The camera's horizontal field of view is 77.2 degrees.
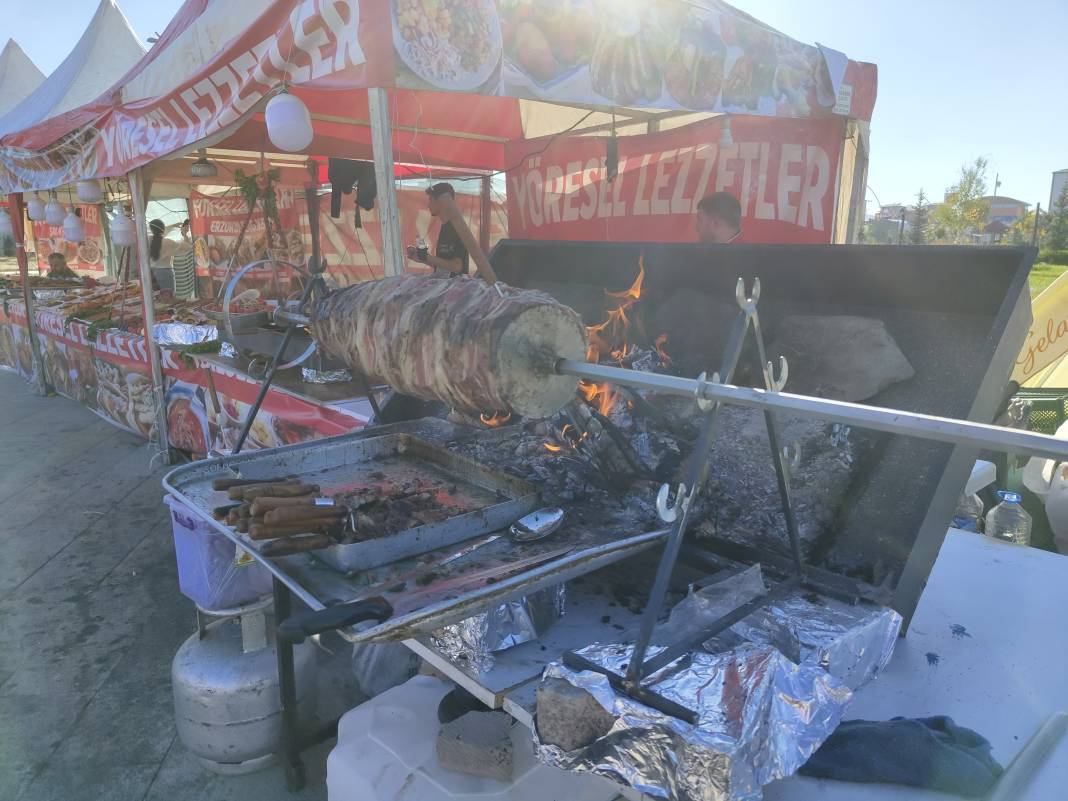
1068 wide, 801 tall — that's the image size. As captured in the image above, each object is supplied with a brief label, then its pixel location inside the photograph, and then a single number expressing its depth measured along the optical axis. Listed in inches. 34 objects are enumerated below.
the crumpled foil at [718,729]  48.8
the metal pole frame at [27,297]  385.1
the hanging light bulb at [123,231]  293.6
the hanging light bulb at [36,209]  371.9
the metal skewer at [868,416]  43.5
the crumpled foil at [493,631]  66.3
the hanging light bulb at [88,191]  287.1
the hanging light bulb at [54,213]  349.4
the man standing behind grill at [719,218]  177.6
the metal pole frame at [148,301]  240.7
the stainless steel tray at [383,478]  74.7
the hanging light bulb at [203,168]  332.2
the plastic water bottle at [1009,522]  139.8
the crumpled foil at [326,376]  191.9
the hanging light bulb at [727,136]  234.1
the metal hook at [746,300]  63.3
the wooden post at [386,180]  126.1
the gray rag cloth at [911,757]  58.7
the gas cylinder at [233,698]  116.7
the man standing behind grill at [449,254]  240.1
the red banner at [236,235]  425.1
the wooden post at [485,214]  443.5
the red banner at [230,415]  170.6
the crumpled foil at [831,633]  61.4
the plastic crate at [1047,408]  197.5
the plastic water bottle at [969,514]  137.3
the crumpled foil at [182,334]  249.1
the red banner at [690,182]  236.8
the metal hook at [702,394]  60.5
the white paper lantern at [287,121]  141.4
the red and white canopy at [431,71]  128.9
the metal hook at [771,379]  63.4
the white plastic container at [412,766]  76.5
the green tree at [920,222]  1542.8
